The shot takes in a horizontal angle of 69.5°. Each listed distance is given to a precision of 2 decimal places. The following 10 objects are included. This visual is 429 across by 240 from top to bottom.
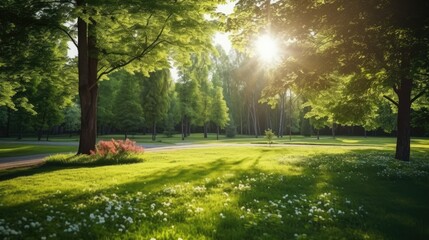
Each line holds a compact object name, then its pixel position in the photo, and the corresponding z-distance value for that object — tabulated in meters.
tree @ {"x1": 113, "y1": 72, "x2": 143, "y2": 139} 61.78
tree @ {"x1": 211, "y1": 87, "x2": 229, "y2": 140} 71.31
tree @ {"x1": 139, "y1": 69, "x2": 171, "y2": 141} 62.03
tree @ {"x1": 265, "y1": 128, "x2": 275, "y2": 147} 39.44
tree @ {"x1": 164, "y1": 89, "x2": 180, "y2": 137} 87.88
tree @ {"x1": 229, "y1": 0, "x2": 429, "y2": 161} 8.58
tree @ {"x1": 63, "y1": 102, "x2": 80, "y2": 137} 77.06
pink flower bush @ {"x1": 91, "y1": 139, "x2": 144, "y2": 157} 20.19
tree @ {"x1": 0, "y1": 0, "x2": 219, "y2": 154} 16.20
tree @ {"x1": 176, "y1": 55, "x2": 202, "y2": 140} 72.44
